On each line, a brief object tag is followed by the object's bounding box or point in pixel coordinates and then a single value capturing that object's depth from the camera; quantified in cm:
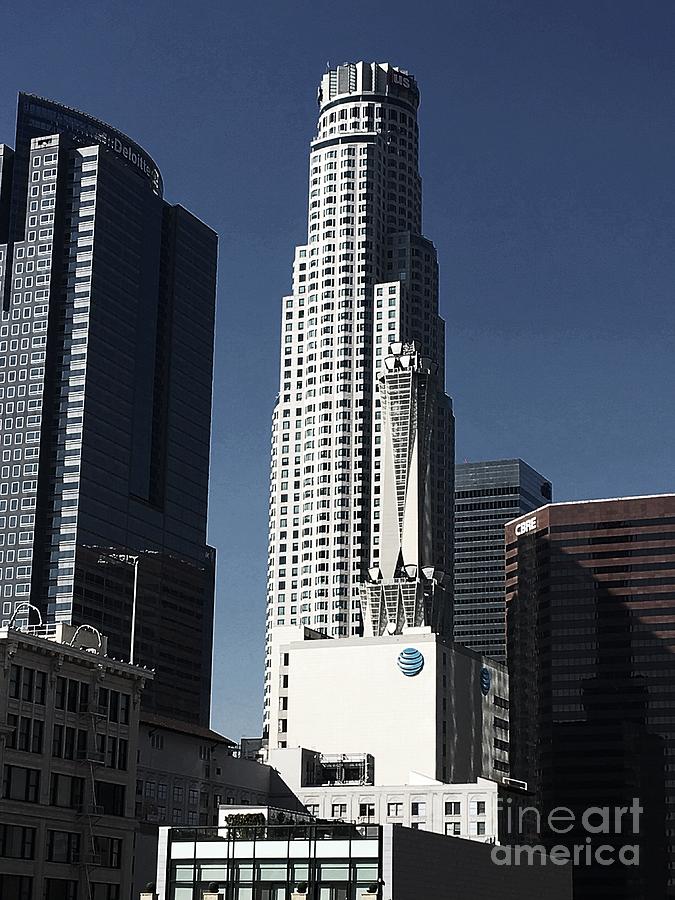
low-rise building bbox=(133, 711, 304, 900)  17788
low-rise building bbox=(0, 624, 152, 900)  12731
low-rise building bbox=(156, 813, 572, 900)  10731
